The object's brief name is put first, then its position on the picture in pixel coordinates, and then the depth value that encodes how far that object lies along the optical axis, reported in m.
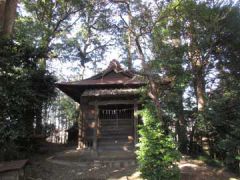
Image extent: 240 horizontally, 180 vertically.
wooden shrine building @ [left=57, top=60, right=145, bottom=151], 13.80
